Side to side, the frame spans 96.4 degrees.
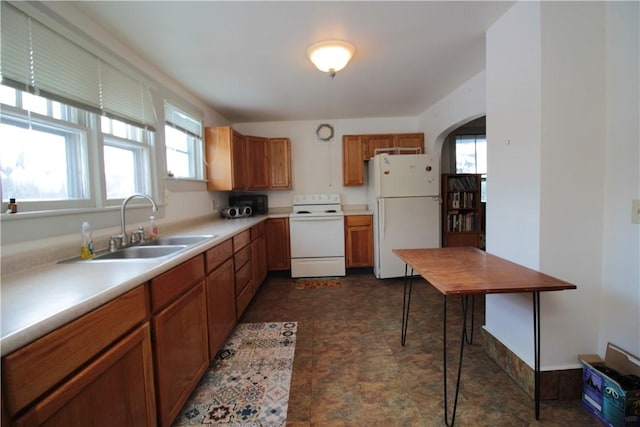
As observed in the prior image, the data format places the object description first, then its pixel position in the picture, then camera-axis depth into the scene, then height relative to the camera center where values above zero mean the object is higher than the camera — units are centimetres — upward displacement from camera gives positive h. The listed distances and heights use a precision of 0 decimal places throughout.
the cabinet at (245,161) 346 +56
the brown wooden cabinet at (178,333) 131 -68
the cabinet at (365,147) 426 +77
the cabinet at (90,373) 72 -51
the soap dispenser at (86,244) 157 -22
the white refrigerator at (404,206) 370 -10
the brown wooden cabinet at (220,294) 192 -68
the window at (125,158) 196 +35
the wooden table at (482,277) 133 -42
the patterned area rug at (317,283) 365 -109
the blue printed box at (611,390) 134 -97
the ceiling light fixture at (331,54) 205 +107
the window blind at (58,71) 132 +75
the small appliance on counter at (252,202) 425 +0
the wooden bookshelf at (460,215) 454 -29
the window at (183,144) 274 +64
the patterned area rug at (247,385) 155 -116
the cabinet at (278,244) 403 -61
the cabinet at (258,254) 319 -64
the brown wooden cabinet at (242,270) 255 -65
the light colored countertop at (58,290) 75 -30
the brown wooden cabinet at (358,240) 402 -58
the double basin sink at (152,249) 165 -29
